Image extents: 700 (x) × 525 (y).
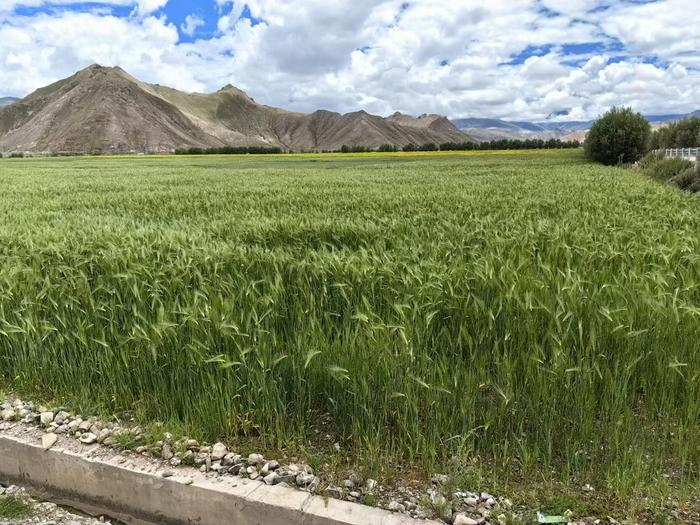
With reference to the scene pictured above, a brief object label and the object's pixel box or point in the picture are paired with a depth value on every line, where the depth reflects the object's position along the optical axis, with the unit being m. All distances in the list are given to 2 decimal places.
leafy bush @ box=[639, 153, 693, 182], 26.30
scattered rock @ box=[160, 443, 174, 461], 3.49
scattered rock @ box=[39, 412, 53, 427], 3.98
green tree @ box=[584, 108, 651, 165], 52.56
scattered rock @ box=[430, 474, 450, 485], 3.14
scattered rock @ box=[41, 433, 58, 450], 3.65
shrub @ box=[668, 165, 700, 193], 21.03
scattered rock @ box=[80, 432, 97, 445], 3.71
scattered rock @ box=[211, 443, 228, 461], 3.45
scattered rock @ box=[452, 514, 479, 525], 2.82
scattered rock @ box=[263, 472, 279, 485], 3.21
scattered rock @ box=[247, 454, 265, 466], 3.40
